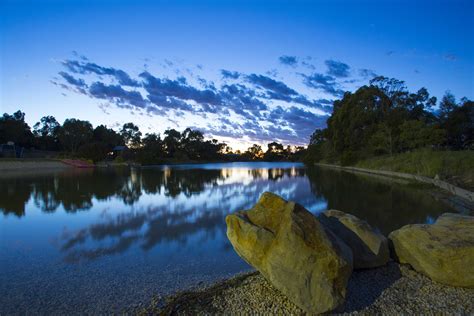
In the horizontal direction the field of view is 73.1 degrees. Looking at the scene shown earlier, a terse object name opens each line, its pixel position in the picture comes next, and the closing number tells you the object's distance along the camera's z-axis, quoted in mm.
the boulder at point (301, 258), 3689
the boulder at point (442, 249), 4379
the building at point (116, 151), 74200
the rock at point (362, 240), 5023
